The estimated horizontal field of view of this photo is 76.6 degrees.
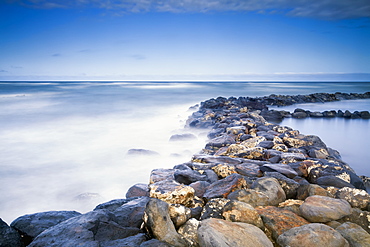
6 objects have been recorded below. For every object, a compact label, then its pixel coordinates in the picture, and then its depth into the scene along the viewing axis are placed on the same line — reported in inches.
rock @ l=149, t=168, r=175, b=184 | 113.0
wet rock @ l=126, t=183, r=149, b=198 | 112.0
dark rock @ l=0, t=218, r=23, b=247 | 69.5
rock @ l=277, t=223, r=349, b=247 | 62.2
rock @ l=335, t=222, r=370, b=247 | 64.8
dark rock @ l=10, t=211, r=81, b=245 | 77.1
